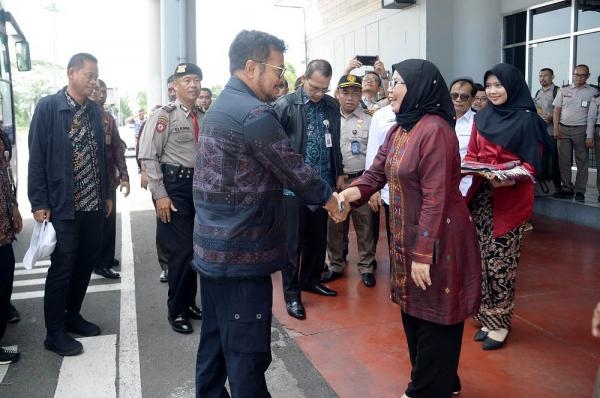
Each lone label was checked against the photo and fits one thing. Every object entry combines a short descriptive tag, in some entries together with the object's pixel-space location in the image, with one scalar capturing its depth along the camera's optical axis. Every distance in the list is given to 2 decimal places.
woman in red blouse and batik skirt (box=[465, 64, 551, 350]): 3.55
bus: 7.20
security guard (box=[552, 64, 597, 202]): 8.05
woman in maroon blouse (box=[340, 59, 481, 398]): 2.54
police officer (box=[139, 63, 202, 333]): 4.08
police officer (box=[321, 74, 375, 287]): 5.29
